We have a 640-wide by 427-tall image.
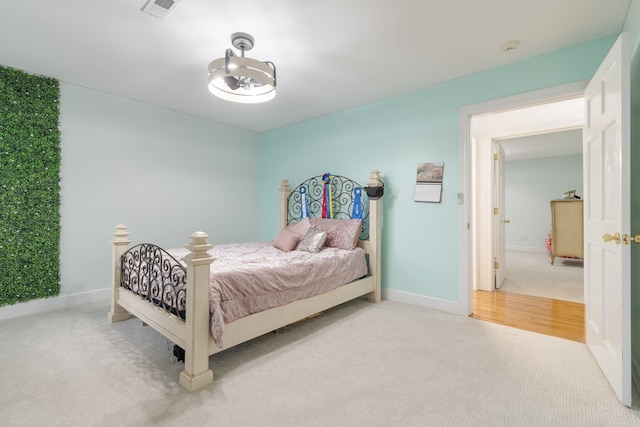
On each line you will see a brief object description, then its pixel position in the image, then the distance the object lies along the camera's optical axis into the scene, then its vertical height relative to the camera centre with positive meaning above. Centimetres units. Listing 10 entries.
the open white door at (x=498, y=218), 423 -2
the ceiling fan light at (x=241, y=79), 217 +105
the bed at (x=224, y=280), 188 -55
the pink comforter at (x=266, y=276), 207 -51
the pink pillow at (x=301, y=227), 381 -15
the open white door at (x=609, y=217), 165 +0
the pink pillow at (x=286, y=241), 355 -30
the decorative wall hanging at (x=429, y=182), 331 +38
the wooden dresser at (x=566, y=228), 589 -22
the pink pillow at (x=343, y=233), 355 -20
